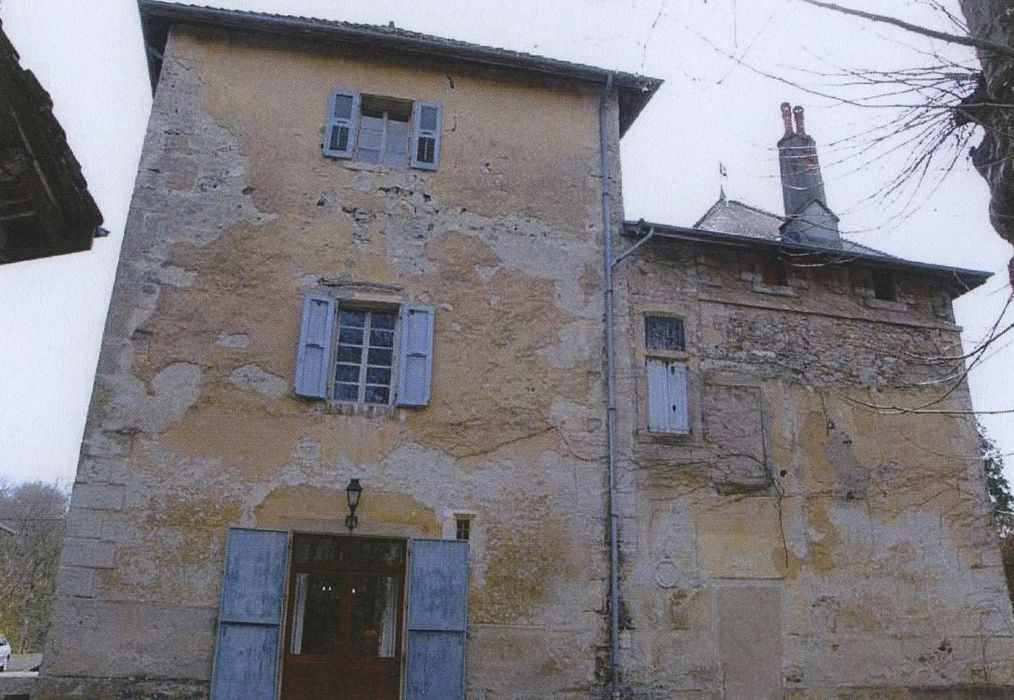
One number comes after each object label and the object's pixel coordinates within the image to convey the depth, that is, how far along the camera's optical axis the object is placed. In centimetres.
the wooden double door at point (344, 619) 827
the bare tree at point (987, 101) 406
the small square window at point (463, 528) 885
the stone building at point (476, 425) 834
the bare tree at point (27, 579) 2950
